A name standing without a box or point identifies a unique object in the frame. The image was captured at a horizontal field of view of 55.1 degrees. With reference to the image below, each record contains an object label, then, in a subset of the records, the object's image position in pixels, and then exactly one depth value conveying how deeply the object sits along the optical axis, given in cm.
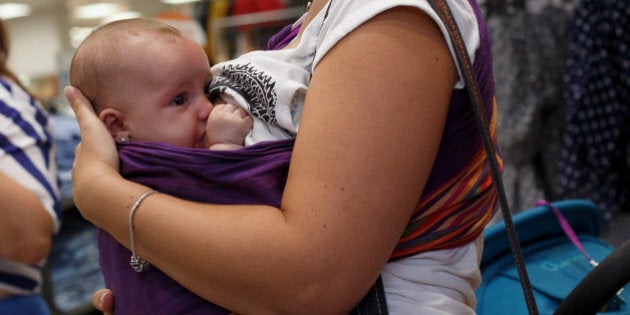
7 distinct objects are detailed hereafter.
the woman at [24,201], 146
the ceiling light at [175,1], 833
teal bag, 111
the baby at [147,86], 96
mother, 71
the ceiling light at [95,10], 772
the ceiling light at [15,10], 827
